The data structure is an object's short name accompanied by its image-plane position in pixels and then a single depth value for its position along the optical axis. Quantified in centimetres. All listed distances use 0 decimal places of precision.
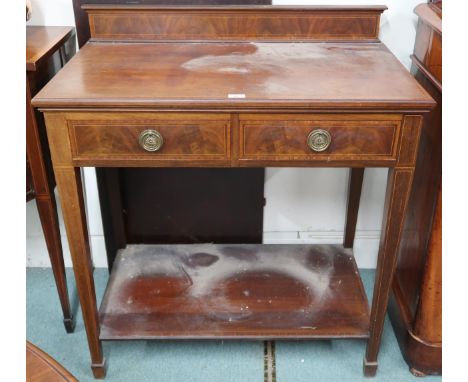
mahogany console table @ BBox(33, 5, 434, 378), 103
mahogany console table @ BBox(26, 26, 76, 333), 120
